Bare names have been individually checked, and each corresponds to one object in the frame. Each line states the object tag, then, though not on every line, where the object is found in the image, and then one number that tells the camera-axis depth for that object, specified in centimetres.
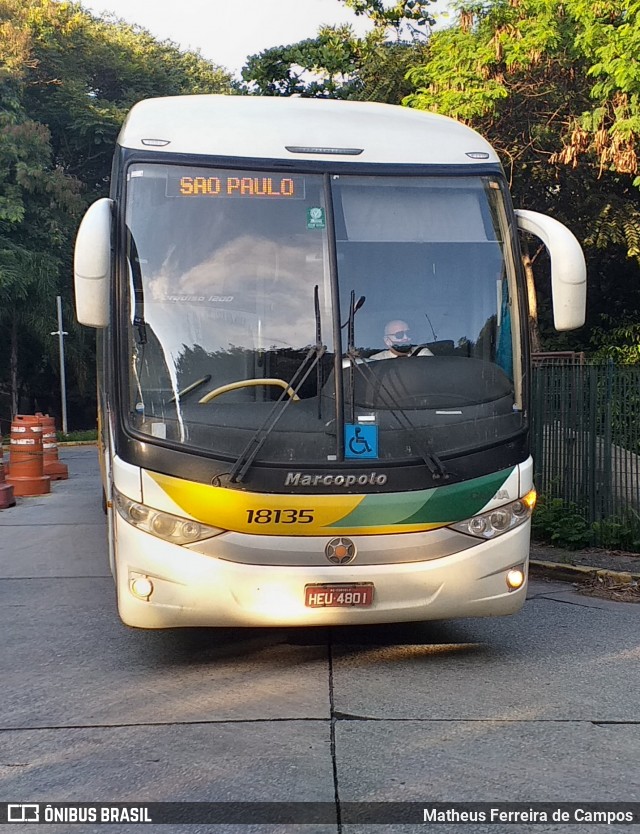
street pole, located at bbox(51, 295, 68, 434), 3072
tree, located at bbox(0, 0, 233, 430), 3222
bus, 566
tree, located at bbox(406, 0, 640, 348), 1540
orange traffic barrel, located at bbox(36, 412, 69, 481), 1847
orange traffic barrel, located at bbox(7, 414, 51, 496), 1566
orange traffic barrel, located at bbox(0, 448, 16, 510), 1416
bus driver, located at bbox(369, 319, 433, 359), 597
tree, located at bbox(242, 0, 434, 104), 2023
